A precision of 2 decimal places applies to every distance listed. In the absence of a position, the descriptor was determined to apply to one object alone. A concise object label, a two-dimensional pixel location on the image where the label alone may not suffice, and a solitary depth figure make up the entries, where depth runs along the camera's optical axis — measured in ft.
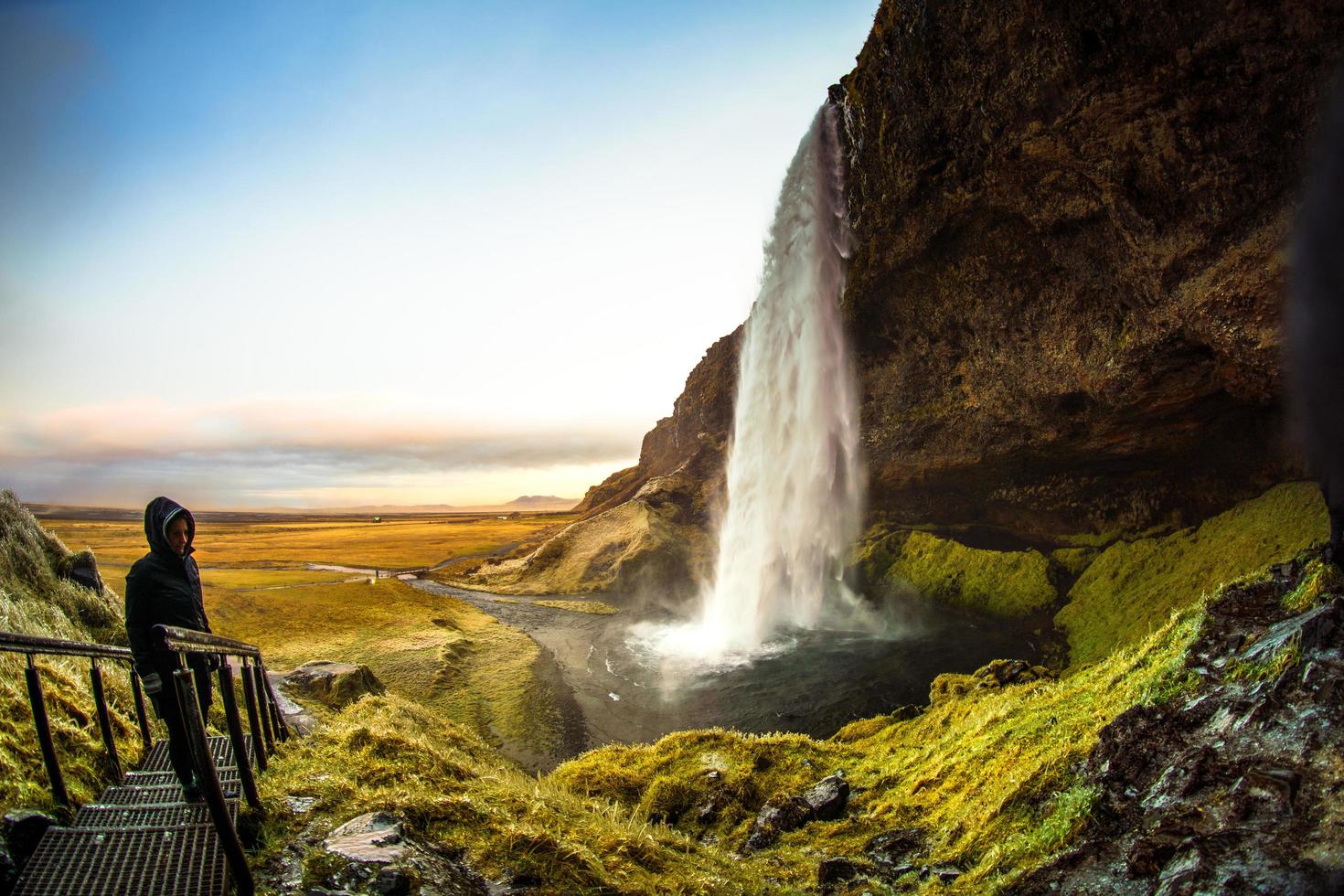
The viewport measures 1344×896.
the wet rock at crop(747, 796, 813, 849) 29.17
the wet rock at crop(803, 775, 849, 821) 30.58
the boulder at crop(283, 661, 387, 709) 49.22
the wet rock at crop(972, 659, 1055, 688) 48.21
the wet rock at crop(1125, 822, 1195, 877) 16.07
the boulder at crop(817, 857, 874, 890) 22.72
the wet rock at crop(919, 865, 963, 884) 21.04
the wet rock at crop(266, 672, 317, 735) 36.78
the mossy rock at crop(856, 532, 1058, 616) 87.35
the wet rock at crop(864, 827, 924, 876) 23.71
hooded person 19.54
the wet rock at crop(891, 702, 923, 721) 50.21
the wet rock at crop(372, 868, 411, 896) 15.08
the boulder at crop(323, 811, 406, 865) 16.31
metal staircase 14.57
